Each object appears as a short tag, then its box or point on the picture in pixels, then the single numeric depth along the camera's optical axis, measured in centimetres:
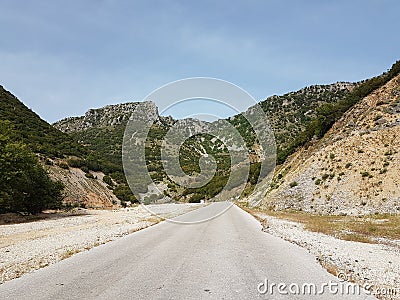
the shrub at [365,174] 3672
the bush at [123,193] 7006
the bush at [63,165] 6016
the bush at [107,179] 6994
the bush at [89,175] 6462
